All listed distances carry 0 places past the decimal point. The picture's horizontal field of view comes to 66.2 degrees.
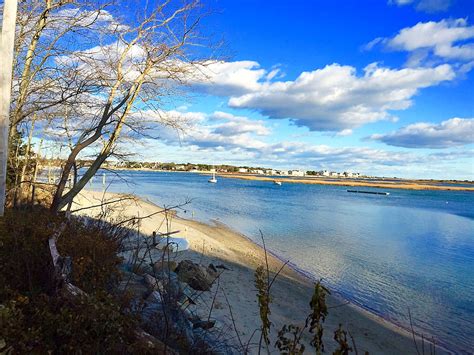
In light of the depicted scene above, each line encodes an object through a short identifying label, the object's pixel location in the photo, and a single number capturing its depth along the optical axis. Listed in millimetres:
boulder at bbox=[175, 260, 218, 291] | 9562
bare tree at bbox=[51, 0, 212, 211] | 9545
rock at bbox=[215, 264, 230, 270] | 13255
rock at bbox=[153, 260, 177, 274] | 9211
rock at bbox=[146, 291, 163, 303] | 6062
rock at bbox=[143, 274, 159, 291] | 6632
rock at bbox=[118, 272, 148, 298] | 6215
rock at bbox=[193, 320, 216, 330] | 6157
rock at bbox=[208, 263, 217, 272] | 12084
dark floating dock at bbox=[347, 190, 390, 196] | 101906
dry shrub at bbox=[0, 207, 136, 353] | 3584
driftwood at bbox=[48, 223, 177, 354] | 4008
